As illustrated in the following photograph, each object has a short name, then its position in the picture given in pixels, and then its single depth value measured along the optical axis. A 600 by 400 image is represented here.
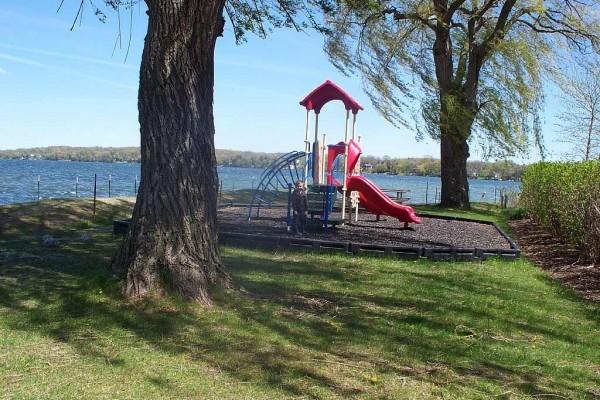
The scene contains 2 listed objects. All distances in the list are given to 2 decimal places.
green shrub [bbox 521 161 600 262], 9.90
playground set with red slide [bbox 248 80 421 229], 12.74
